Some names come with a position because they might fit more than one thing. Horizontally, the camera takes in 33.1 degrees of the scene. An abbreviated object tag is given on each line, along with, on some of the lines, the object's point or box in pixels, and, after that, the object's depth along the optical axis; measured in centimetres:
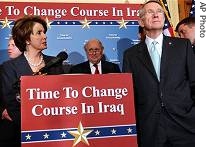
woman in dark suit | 251
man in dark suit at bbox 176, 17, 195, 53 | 283
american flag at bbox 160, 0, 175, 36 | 288
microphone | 236
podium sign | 201
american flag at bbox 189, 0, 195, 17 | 293
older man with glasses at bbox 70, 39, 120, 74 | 274
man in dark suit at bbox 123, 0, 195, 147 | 235
